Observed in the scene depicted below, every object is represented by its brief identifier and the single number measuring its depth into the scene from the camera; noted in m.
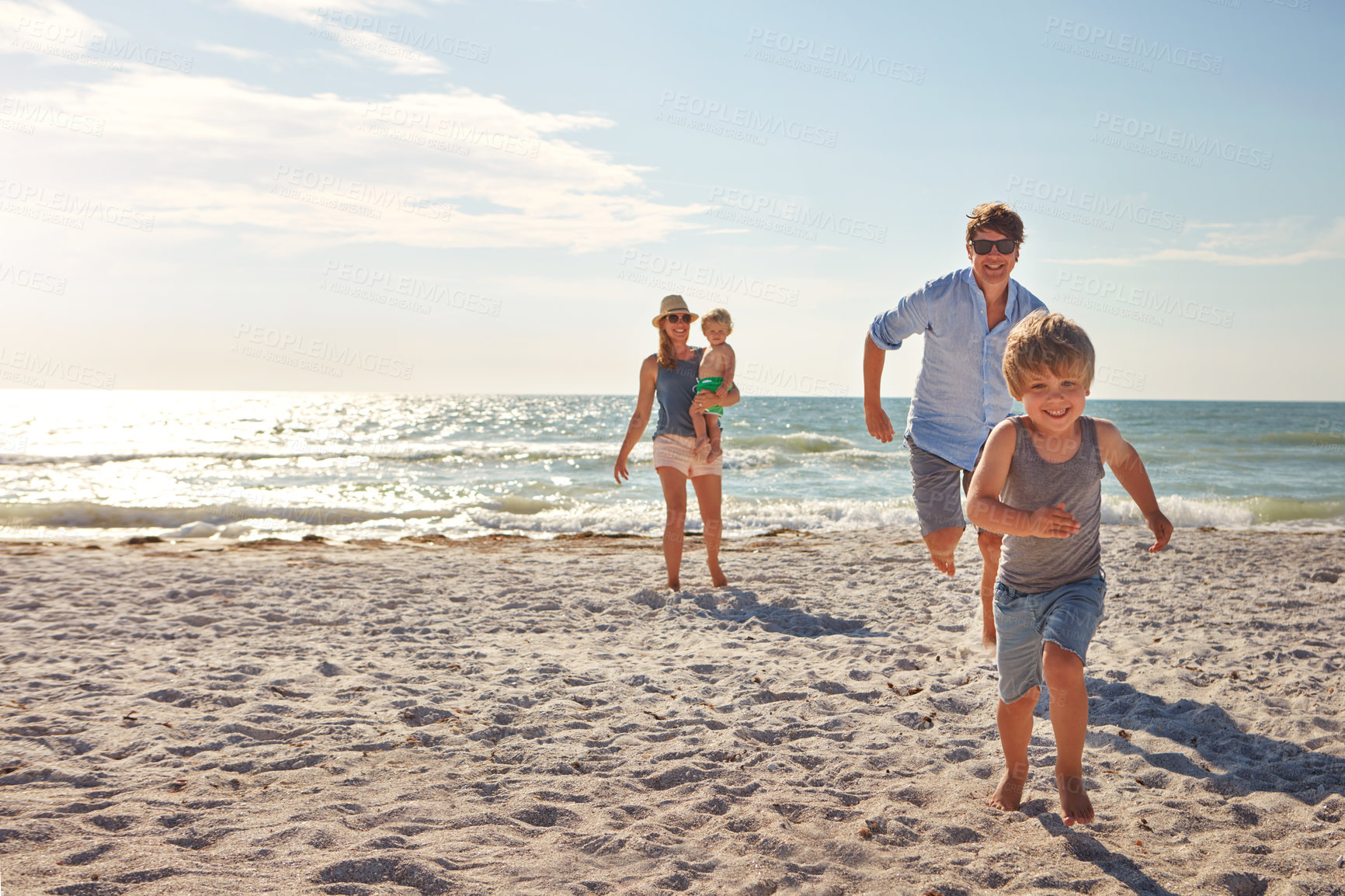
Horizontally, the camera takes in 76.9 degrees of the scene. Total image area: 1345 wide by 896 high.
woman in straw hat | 6.63
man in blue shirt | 3.95
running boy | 2.54
